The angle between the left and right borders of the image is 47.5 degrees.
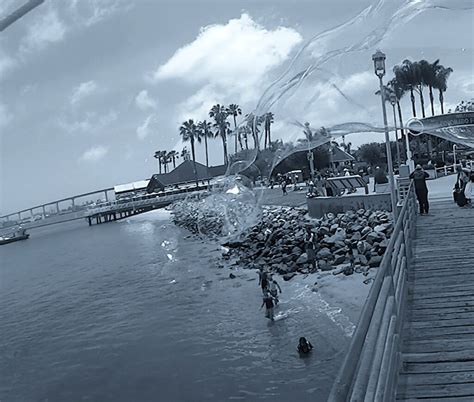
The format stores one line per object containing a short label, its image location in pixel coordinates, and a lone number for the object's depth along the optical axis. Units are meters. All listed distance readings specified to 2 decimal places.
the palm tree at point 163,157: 166.00
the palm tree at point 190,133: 127.00
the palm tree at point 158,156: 166.00
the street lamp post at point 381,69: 13.60
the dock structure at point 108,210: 105.81
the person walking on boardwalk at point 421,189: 14.75
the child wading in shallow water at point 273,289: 16.39
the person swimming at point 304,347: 12.66
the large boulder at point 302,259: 21.17
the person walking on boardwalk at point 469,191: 16.11
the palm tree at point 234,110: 116.99
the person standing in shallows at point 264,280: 16.03
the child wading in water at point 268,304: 15.89
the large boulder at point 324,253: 20.36
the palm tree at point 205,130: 127.94
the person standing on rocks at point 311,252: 20.40
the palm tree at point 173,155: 166.60
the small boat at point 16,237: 109.56
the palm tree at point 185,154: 132.50
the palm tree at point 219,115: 117.12
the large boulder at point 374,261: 17.09
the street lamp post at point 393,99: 20.98
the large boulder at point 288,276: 20.03
